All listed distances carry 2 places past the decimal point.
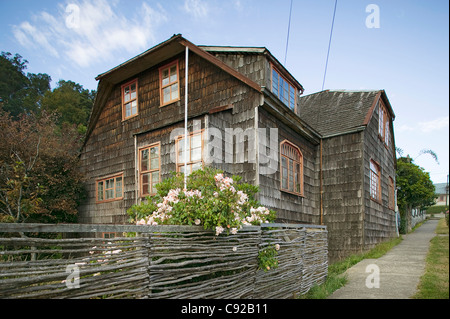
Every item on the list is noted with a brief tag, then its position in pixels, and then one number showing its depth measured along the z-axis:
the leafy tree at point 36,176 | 13.02
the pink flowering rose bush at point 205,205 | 4.99
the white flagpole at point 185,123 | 9.95
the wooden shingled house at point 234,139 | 10.34
